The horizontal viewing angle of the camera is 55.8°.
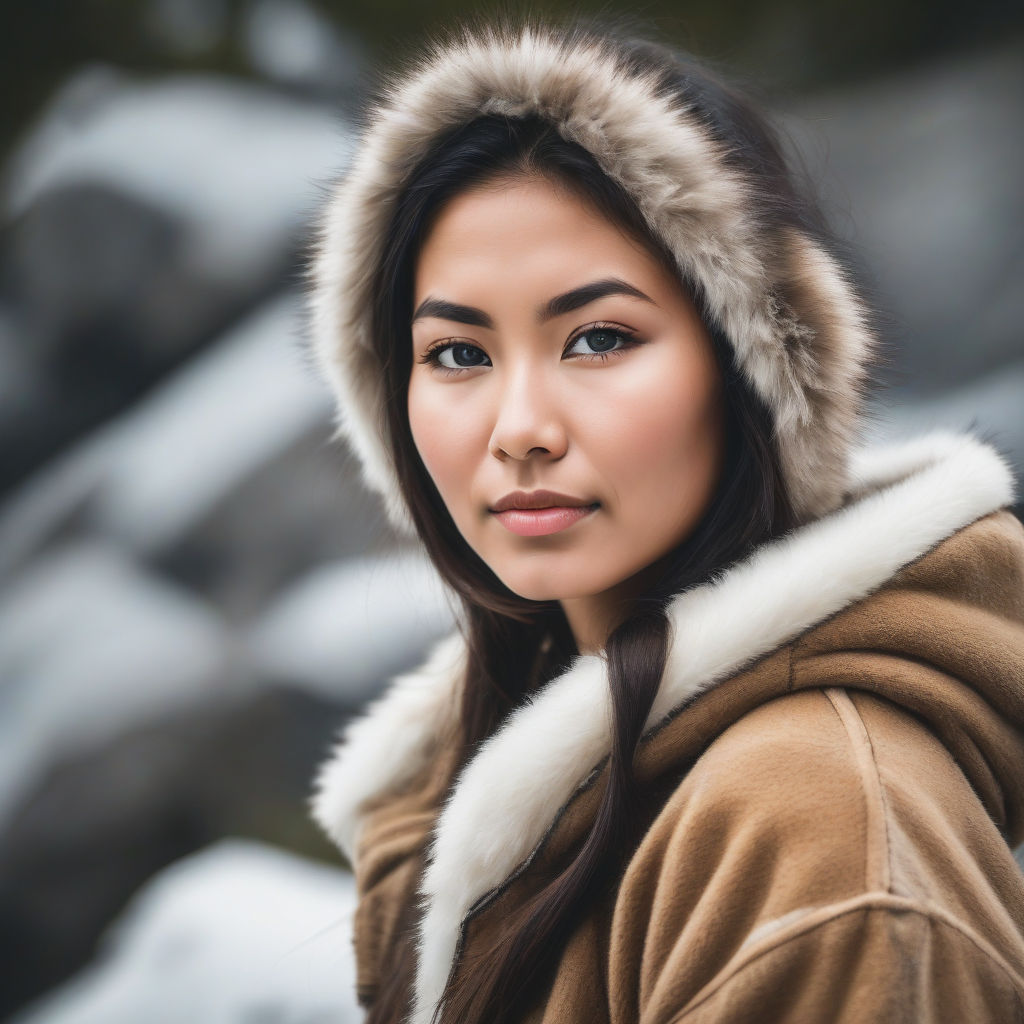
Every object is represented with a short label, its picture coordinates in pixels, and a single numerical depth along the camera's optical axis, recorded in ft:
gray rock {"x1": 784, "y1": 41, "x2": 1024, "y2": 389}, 8.61
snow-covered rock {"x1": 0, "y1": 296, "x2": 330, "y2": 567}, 10.04
